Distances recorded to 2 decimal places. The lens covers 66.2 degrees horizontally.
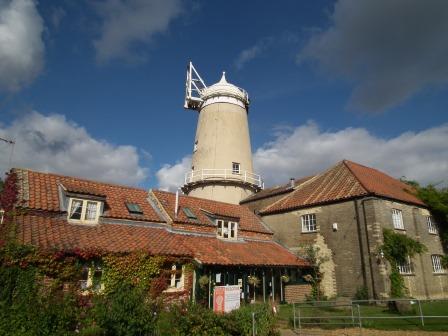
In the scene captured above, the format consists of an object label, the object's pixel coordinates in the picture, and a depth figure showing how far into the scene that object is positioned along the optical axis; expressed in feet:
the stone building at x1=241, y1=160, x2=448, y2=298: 68.23
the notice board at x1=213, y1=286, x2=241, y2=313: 46.39
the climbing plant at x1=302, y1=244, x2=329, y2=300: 73.41
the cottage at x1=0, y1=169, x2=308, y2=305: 51.44
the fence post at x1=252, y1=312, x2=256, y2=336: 34.14
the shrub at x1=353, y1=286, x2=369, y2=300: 65.80
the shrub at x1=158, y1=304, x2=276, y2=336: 32.86
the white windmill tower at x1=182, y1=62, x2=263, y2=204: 105.19
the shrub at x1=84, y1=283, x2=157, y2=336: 31.58
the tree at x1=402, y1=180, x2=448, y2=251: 86.07
